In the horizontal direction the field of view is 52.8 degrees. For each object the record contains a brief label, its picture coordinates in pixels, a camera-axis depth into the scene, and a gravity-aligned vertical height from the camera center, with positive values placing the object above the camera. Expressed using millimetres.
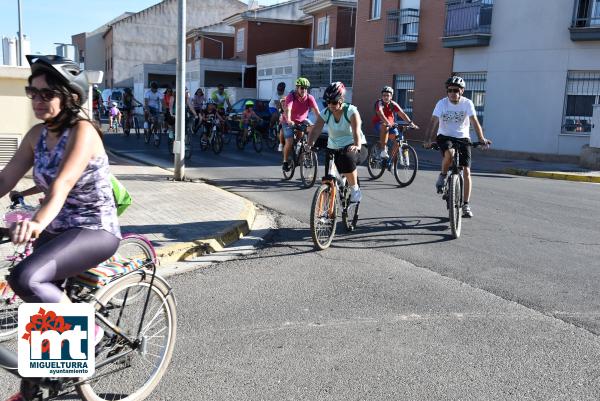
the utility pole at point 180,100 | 10844 +2
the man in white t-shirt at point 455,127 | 8086 -229
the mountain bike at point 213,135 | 17438 -969
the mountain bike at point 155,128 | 19734 -958
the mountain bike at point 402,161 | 11773 -1034
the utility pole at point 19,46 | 20784 +1896
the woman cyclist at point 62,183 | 2803 -427
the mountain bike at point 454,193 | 7465 -1031
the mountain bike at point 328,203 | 6738 -1115
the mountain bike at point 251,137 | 18797 -1083
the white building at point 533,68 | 19078 +1500
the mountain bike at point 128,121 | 23677 -890
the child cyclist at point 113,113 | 28061 -712
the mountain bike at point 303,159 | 11484 -1041
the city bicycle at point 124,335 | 2988 -1277
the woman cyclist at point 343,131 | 7109 -301
